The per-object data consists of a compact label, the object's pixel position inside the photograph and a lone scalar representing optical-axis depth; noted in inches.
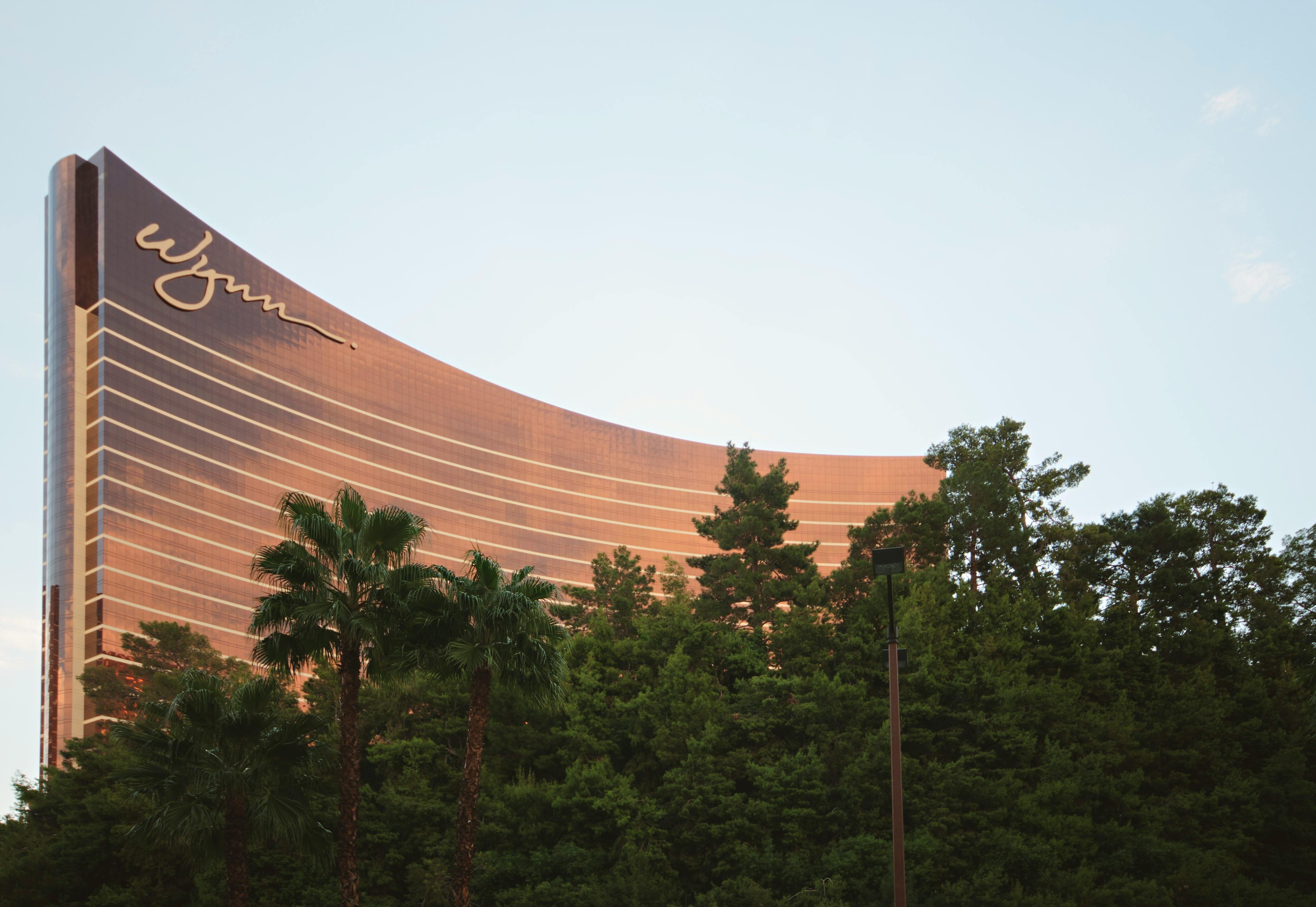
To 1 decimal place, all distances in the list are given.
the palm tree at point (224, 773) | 910.4
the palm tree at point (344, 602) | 945.5
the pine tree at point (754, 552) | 1843.0
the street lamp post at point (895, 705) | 728.3
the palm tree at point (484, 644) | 973.2
